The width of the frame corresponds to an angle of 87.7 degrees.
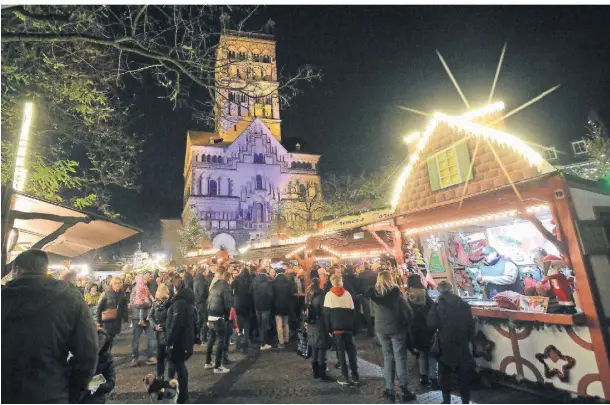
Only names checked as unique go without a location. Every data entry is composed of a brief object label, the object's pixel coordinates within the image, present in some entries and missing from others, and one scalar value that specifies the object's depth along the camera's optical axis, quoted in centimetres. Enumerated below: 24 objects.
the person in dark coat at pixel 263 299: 949
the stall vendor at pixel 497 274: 965
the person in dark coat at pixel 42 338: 263
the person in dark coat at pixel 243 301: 959
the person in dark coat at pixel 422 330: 580
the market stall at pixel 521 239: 504
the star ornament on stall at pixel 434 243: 1140
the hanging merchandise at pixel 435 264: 1129
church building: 4838
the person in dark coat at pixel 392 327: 551
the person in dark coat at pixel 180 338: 543
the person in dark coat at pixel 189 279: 1191
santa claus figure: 530
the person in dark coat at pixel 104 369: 341
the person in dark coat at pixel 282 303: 948
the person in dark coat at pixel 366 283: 1044
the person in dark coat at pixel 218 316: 736
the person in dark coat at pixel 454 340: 501
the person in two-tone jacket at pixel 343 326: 614
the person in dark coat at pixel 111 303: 799
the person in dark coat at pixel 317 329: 660
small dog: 471
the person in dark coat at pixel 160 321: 610
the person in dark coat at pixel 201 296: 995
